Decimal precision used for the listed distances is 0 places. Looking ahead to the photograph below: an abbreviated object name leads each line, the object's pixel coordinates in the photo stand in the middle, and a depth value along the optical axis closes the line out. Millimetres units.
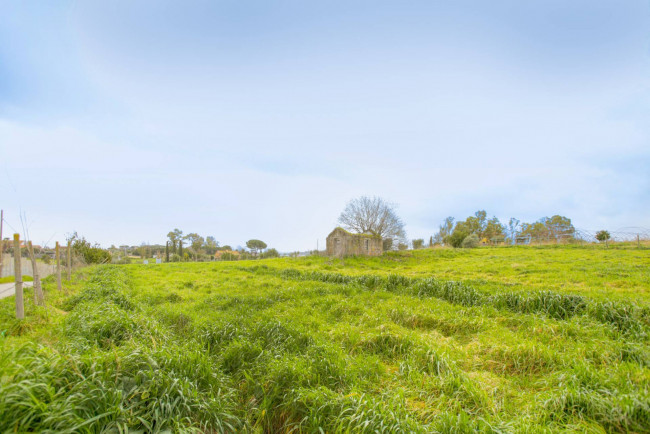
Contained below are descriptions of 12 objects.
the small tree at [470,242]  30797
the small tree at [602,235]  24481
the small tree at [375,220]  33000
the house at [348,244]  21750
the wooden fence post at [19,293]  5285
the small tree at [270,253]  43109
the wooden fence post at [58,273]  9758
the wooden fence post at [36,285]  6898
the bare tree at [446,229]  45619
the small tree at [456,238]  33038
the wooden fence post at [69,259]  12691
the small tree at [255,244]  62562
